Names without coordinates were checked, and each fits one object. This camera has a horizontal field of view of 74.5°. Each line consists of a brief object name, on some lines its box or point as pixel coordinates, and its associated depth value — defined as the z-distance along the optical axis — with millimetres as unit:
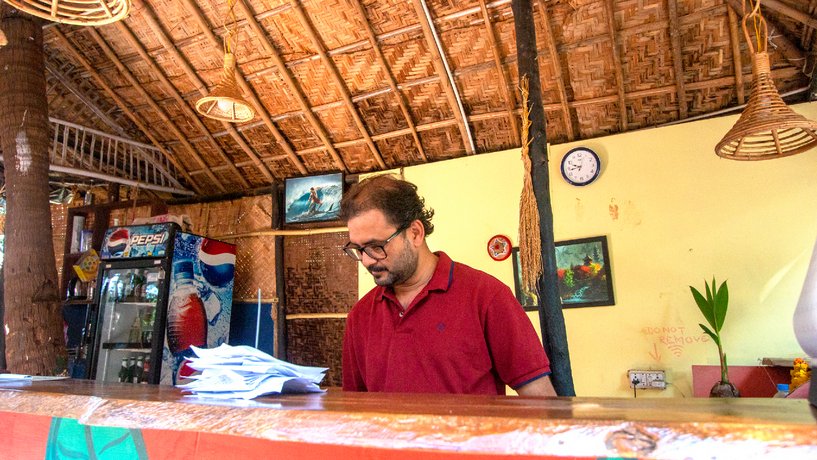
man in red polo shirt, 1774
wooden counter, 542
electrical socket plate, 3787
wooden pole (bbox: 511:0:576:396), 2939
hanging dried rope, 3002
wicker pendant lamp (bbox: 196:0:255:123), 3234
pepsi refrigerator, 5180
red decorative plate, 4547
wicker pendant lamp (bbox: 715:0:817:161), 2377
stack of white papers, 1129
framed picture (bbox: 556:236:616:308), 4113
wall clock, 4293
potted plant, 3357
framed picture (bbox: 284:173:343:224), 5434
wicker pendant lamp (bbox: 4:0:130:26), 2244
